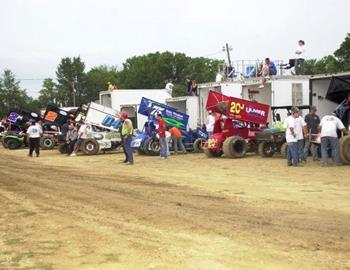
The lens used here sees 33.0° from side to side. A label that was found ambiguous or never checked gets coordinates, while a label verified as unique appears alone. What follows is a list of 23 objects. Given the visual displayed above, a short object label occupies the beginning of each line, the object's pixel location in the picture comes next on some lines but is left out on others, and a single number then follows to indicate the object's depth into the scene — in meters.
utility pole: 52.59
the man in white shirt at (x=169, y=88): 34.41
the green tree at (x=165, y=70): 84.38
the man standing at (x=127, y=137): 18.84
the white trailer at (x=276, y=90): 22.23
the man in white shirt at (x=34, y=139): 24.17
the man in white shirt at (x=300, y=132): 16.56
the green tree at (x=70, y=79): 93.81
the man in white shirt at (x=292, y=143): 16.38
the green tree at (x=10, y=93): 76.44
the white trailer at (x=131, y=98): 33.31
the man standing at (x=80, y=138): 24.58
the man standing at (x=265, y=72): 22.33
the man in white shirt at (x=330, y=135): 16.02
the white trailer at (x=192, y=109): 27.72
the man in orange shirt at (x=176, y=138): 22.62
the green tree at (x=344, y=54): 48.83
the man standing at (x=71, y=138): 24.84
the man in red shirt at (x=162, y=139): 20.66
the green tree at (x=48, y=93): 97.73
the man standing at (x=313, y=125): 17.70
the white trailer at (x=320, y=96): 20.45
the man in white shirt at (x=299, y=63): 24.29
